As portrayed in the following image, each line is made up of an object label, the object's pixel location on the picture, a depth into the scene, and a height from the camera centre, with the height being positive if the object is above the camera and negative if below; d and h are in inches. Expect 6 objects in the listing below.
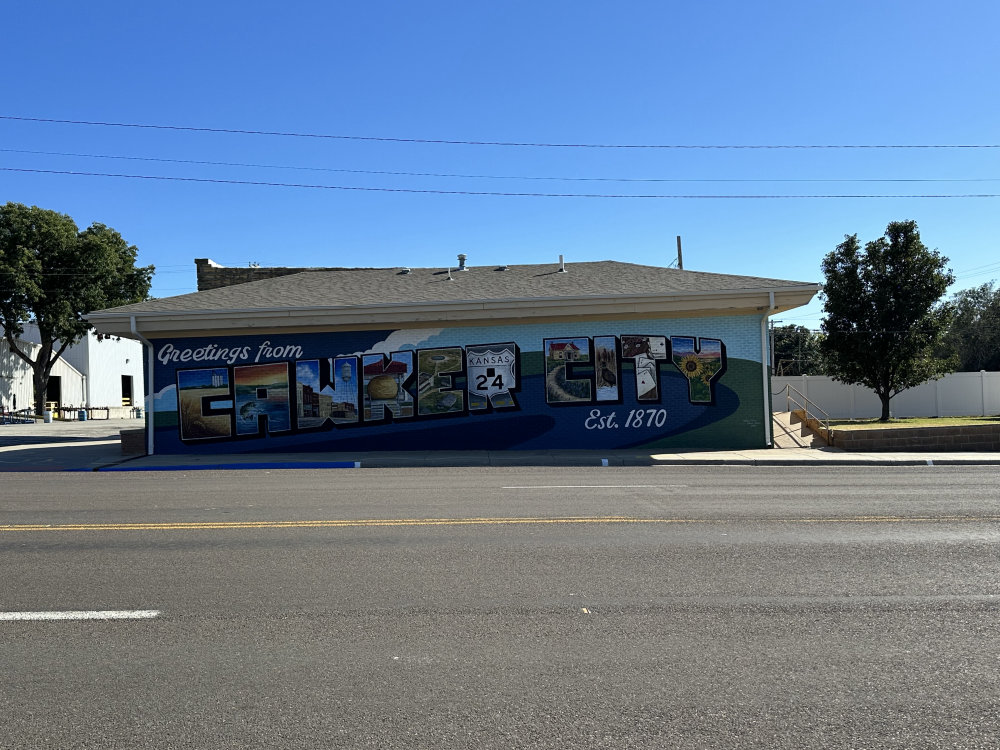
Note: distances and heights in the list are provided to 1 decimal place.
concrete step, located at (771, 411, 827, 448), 850.1 -53.8
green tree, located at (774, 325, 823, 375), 2372.0 +111.1
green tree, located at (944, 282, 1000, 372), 2039.9 +117.6
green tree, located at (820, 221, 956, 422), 1193.4 +106.5
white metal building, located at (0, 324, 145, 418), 1963.6 +82.4
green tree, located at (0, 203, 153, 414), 1711.4 +289.8
